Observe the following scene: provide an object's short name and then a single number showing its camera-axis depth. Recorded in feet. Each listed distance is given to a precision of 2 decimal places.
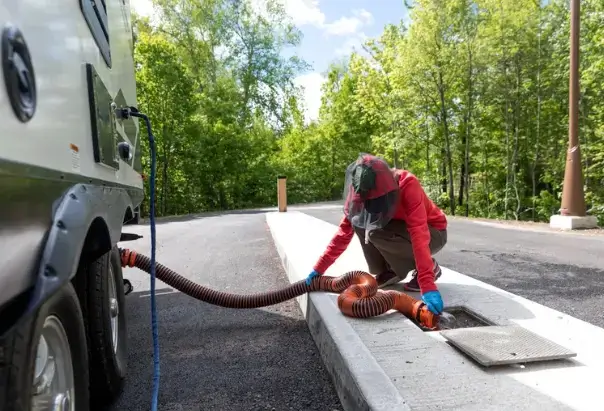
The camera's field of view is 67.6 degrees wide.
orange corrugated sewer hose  10.52
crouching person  10.88
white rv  3.59
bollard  54.54
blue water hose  8.81
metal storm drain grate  7.94
